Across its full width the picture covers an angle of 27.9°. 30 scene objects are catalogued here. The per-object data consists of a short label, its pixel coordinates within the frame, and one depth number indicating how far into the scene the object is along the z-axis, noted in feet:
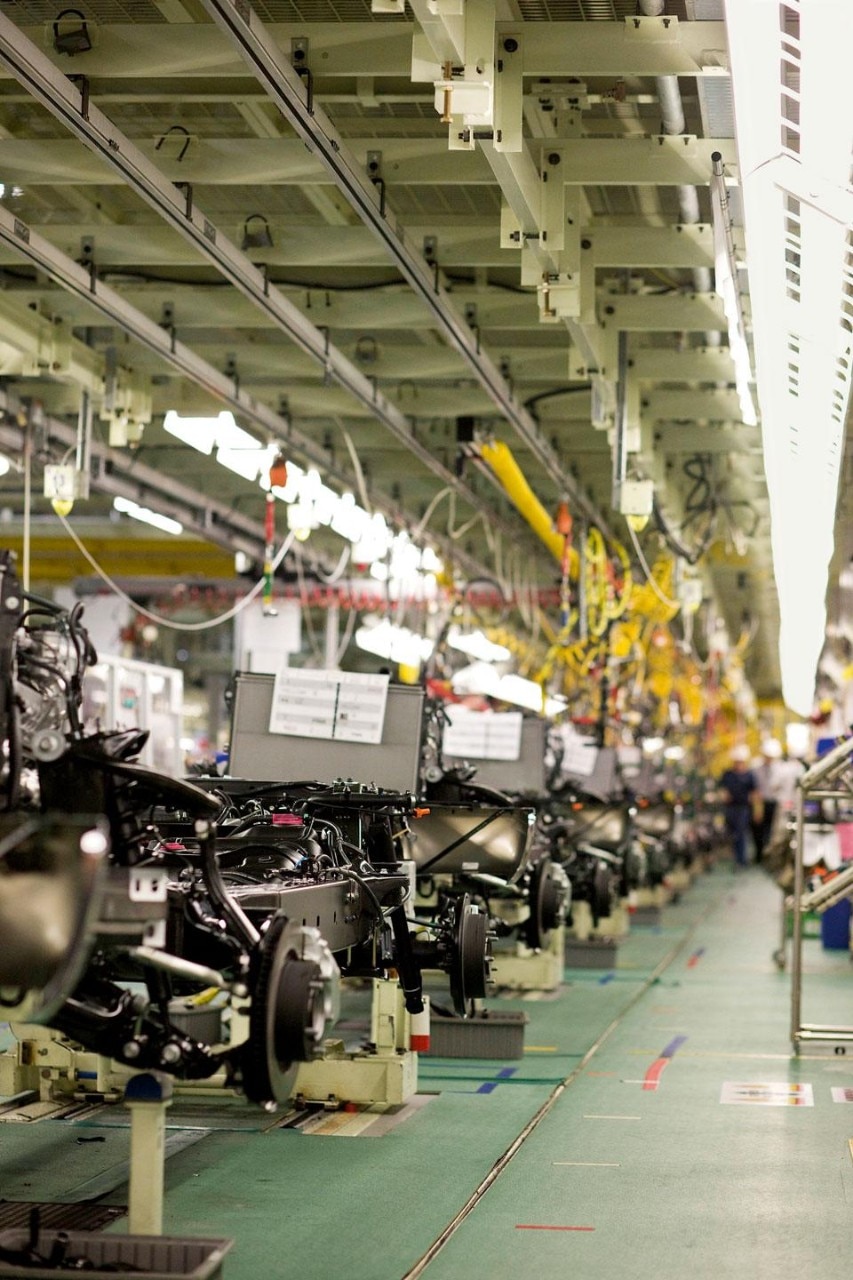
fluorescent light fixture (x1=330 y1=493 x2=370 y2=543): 35.86
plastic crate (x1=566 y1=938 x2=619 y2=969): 40.75
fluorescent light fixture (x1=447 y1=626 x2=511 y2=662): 37.91
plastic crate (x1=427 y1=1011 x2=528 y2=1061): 26.05
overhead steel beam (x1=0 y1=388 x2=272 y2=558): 35.88
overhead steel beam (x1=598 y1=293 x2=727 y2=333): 28.94
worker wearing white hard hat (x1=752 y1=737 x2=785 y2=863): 99.90
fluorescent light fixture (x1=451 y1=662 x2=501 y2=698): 34.76
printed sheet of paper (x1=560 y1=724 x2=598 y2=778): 42.42
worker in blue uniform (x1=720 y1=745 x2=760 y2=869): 103.14
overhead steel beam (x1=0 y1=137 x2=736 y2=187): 22.63
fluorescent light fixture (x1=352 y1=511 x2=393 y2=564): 37.22
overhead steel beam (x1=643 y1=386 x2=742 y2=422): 35.45
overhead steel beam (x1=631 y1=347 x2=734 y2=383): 32.30
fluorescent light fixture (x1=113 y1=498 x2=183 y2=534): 43.06
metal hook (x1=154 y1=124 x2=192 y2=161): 23.62
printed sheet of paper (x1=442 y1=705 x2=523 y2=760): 32.63
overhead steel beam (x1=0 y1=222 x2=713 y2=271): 26.45
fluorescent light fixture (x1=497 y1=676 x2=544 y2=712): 34.37
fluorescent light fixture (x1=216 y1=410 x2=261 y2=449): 28.40
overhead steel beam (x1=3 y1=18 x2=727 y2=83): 18.97
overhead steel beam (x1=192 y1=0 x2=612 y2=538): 17.48
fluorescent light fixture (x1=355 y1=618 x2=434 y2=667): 35.83
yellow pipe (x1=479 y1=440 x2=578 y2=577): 36.01
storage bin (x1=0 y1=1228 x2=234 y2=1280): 13.08
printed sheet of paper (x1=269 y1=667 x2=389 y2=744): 23.90
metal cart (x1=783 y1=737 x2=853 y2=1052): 26.96
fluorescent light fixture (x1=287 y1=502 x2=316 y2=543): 34.12
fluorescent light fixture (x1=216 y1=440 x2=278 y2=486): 30.17
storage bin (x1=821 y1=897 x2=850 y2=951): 47.57
